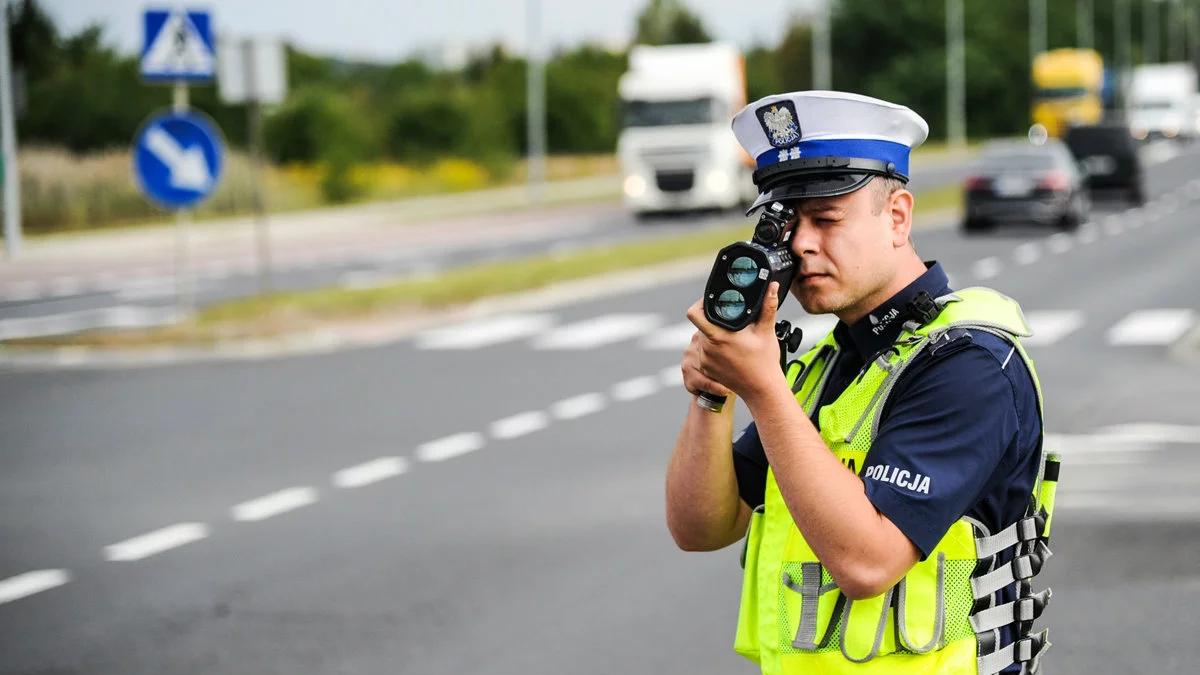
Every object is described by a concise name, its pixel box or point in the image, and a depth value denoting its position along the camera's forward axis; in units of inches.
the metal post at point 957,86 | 3230.8
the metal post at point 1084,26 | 4399.6
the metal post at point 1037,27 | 4033.0
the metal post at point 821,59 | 2544.3
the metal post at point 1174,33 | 5251.0
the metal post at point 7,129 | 1244.5
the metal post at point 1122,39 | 4554.6
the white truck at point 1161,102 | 3147.1
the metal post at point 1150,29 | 5064.0
